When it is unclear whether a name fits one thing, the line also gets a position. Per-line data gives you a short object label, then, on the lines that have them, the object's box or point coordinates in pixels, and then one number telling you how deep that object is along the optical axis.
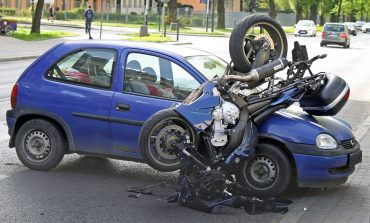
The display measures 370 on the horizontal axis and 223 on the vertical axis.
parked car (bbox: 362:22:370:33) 98.09
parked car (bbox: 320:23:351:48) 43.12
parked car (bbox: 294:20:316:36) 60.62
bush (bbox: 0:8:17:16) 79.34
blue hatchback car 6.02
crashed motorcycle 5.70
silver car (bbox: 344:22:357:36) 77.22
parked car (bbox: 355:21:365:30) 107.08
